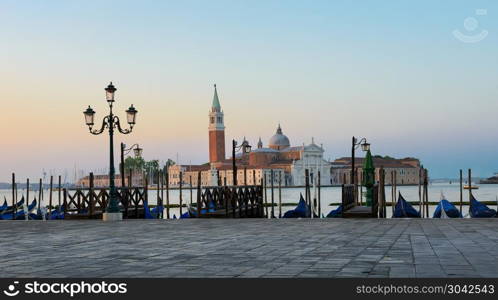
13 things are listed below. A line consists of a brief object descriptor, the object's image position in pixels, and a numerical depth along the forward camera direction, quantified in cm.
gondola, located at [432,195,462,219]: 2612
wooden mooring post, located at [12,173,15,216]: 3190
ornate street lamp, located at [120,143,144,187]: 3039
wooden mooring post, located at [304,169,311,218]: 2855
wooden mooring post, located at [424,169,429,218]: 2840
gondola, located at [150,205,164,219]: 2824
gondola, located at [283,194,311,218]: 2736
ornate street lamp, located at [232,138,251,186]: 3161
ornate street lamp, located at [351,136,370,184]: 3025
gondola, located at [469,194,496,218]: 2509
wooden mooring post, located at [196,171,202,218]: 2217
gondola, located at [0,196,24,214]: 3466
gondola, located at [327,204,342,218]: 2537
